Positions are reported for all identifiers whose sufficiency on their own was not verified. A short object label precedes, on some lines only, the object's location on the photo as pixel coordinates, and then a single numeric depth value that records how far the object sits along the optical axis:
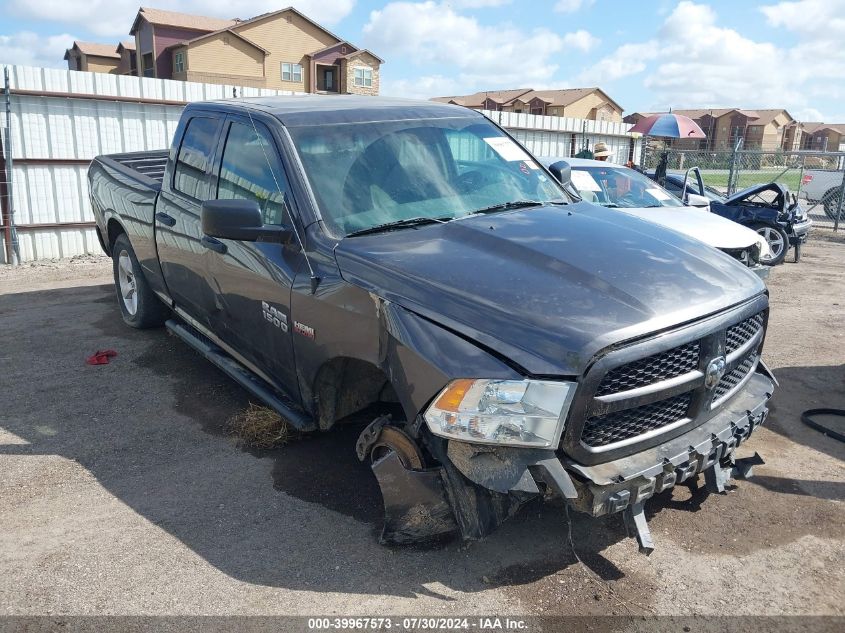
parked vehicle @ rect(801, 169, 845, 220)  18.31
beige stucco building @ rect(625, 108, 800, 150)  72.38
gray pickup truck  2.61
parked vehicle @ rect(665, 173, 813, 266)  11.82
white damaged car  7.32
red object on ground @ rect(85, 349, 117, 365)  5.86
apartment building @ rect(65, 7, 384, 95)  44.22
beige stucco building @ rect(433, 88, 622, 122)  60.25
